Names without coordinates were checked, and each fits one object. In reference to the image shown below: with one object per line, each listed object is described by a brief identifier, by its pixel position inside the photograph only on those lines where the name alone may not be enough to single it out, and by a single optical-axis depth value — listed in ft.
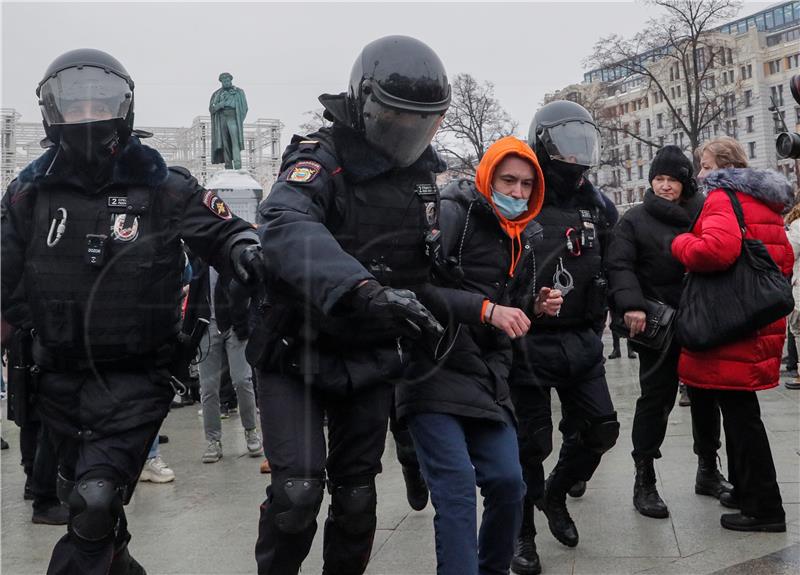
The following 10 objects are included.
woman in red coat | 14.10
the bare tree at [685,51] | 78.07
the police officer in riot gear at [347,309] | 9.77
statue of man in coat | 59.11
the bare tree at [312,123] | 92.38
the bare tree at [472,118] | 96.12
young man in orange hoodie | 10.18
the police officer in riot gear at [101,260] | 10.51
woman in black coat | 15.49
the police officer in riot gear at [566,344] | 13.61
